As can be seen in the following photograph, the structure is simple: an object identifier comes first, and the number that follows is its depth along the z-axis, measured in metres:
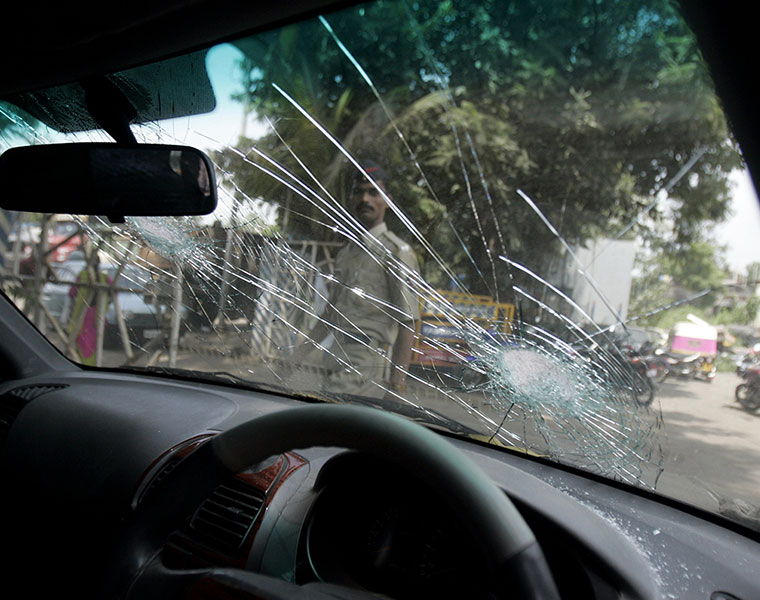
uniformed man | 2.37
